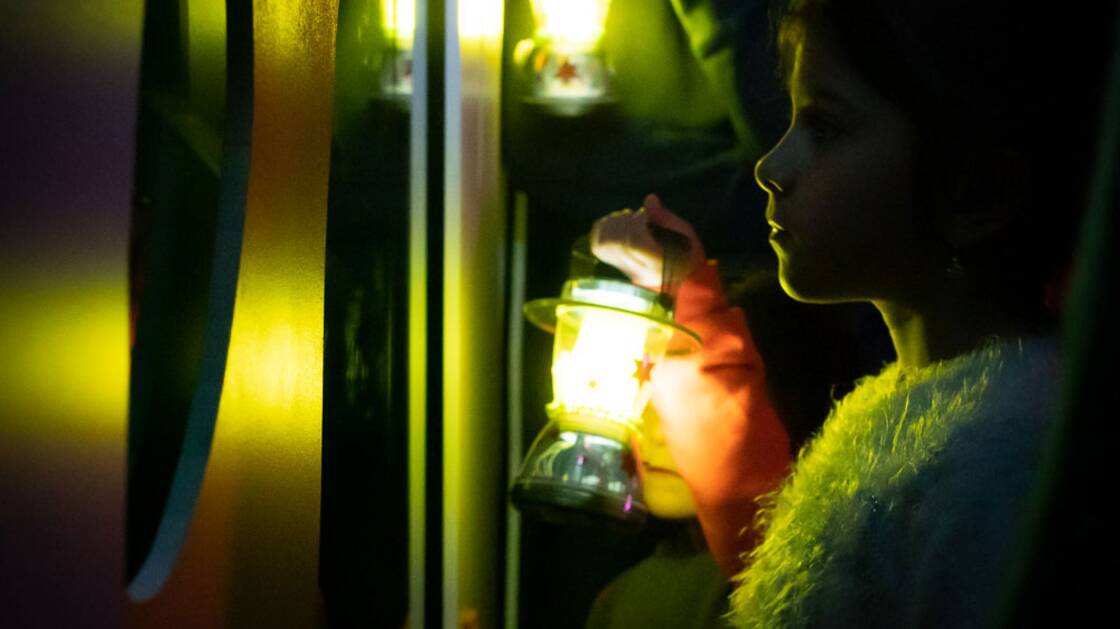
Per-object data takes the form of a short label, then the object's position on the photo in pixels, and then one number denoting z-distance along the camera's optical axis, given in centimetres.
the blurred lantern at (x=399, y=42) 115
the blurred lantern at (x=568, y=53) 151
